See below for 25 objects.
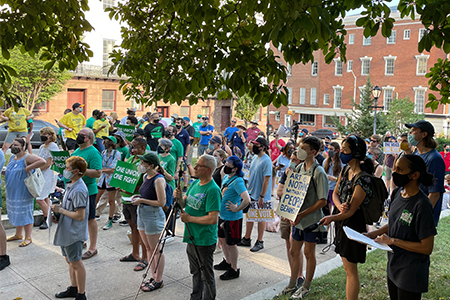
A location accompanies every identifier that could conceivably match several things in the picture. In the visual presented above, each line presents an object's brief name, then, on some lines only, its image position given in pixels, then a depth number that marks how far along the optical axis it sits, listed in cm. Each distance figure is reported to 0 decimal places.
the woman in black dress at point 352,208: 479
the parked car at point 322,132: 5397
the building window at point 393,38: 5294
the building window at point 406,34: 5175
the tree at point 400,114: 3778
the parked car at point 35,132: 2028
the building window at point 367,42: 5505
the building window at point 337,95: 5897
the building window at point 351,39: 5711
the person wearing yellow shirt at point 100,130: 1264
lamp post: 2378
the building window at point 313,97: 6194
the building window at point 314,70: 6150
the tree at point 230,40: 411
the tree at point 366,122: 3244
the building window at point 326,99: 6041
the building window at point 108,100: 3897
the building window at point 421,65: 5081
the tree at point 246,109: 4938
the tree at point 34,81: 2997
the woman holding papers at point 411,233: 395
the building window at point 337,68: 5817
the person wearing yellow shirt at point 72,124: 1241
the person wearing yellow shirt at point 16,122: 1161
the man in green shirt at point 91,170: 723
